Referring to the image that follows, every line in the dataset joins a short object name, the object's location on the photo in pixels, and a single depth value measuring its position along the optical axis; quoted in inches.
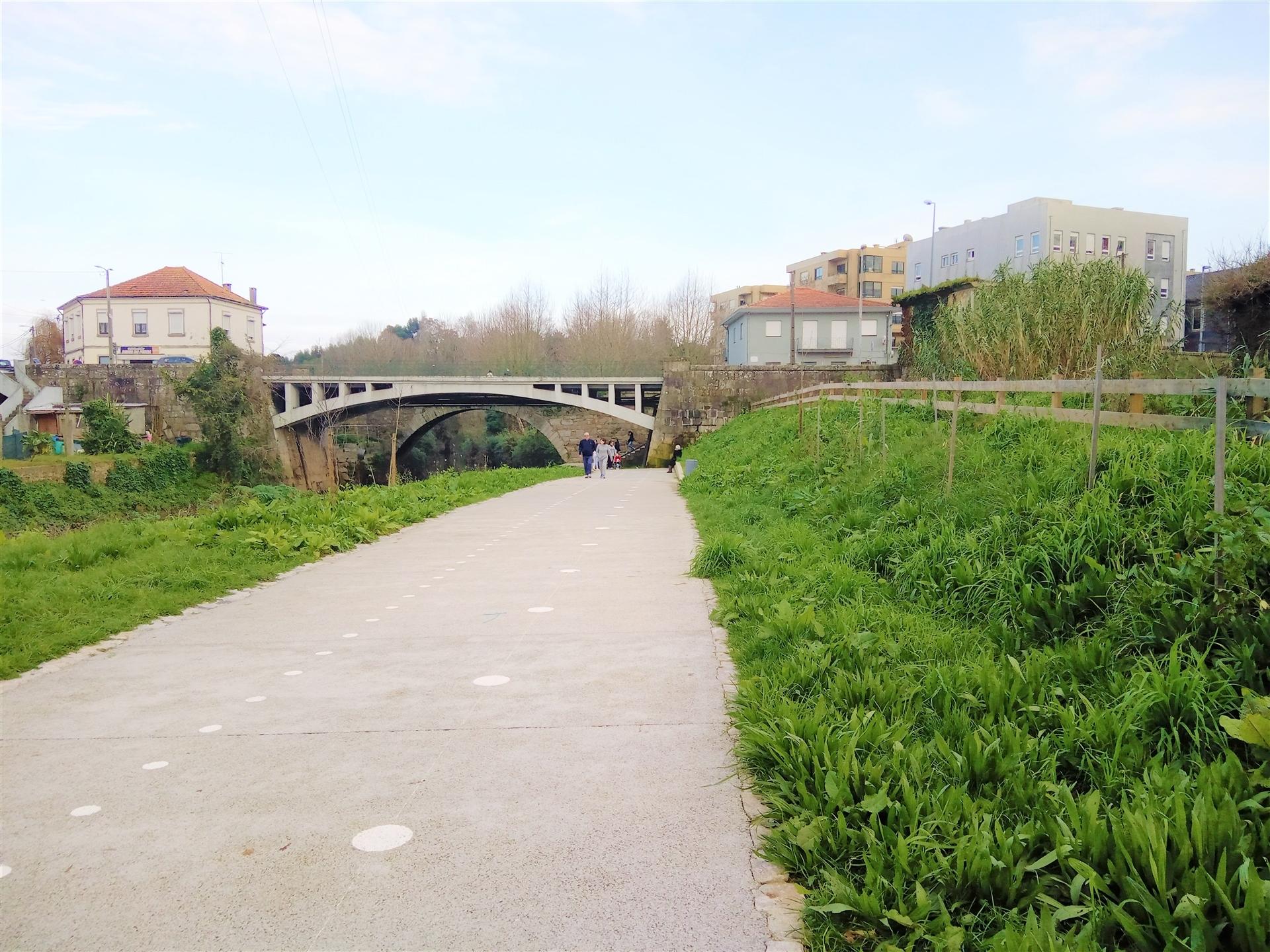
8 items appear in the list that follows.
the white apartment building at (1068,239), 1844.2
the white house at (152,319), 2411.4
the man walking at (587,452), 971.9
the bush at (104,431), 1400.1
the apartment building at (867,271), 2805.1
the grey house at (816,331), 1993.1
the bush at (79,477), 1177.4
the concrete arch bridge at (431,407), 1530.5
